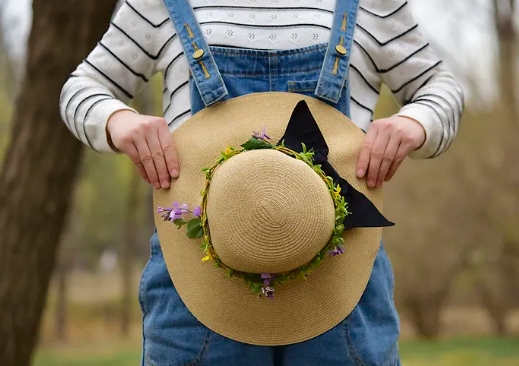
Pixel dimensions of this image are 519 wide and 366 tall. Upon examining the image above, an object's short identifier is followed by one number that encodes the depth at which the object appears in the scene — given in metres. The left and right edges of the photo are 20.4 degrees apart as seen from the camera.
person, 2.15
